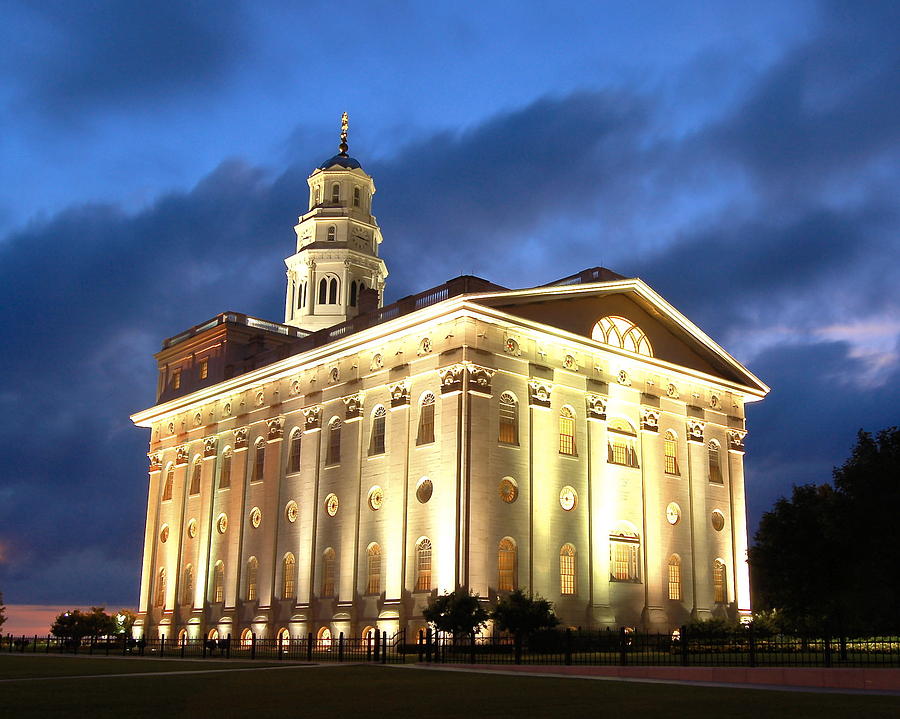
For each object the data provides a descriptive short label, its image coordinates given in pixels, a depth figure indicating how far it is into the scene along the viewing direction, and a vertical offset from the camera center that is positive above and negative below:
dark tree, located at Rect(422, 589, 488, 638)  39.09 -1.27
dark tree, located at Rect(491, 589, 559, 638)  39.75 -1.32
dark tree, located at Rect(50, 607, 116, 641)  71.94 -3.29
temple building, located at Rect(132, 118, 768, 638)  45.09 +5.66
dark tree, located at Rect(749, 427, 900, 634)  36.56 +1.39
